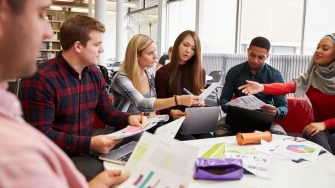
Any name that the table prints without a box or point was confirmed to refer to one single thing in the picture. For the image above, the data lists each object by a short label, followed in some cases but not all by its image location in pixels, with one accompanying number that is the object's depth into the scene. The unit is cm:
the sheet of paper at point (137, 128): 154
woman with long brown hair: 262
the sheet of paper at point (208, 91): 216
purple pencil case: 125
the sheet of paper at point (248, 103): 230
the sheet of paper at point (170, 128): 146
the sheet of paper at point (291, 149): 162
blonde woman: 231
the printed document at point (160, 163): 94
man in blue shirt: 275
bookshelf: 1050
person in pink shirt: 44
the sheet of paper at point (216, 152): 150
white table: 124
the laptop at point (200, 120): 218
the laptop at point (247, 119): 225
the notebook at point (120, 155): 144
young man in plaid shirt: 162
